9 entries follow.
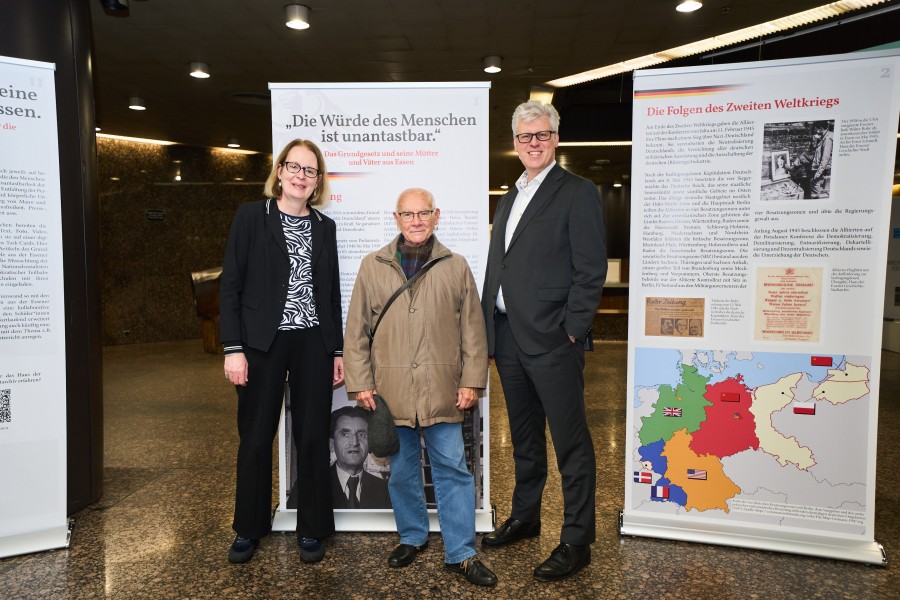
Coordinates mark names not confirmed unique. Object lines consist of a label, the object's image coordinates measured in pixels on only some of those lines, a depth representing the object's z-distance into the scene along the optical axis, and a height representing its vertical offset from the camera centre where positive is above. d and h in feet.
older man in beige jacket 7.71 -1.17
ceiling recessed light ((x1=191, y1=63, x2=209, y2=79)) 21.69 +6.83
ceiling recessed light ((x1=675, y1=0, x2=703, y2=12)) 16.75 +7.20
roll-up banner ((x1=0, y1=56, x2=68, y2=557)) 8.57 -0.85
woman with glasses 8.25 -0.96
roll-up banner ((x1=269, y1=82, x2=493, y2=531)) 9.20 +1.70
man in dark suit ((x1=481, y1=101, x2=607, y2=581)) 7.82 -0.45
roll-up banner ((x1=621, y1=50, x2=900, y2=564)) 8.23 -0.48
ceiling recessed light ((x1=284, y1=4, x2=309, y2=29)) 16.65 +6.81
